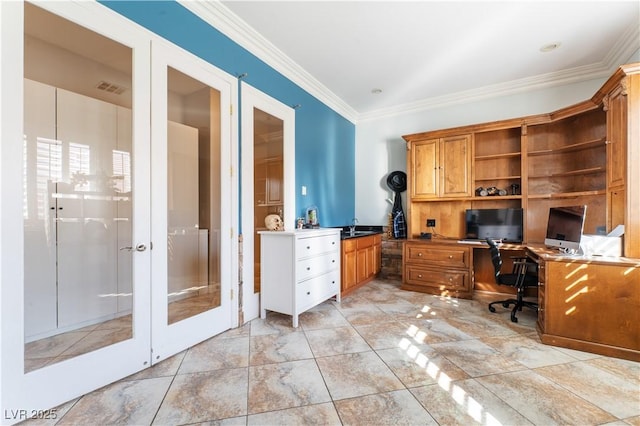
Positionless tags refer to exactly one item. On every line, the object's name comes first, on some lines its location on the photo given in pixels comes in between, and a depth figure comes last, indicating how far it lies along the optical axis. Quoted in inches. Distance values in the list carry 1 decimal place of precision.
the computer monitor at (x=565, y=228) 102.8
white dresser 107.0
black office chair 116.6
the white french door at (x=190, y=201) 81.0
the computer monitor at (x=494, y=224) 145.4
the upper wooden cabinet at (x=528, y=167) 103.4
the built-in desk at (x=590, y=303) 82.7
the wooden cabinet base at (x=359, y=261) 145.1
